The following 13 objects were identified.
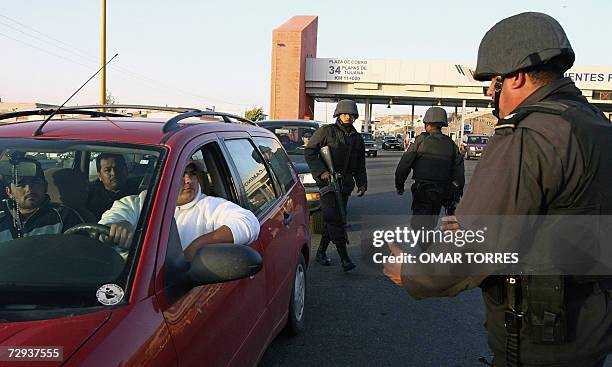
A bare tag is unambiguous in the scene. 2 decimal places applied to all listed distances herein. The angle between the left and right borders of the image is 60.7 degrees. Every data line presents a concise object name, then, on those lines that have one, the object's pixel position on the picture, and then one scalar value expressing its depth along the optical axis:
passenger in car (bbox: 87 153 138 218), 2.29
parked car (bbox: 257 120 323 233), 8.81
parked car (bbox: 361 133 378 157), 34.56
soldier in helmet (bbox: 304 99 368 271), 5.71
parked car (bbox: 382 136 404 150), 50.59
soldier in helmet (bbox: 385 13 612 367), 1.51
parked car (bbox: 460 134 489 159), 33.53
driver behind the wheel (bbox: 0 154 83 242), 2.25
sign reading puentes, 37.16
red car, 1.62
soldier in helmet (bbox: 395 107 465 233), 5.66
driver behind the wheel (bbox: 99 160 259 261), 2.47
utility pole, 17.58
